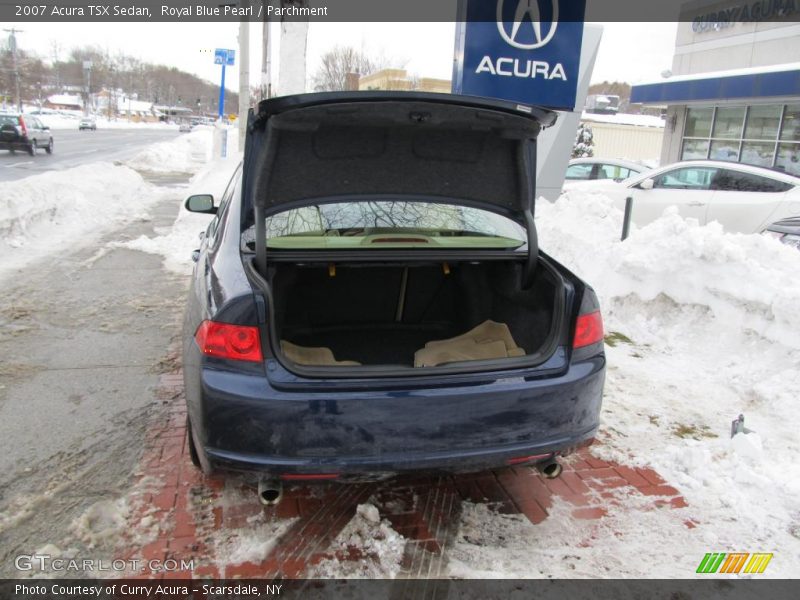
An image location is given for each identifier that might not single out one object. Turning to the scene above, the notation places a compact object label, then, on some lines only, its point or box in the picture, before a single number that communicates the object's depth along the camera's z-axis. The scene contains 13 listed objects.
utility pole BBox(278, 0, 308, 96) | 12.01
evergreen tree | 27.20
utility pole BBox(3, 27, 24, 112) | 65.97
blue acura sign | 6.55
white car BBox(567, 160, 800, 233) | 8.67
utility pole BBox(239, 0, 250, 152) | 18.06
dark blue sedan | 2.40
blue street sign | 21.58
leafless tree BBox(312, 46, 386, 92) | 40.44
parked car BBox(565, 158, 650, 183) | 13.13
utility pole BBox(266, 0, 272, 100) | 18.93
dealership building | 15.90
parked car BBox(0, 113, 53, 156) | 27.00
